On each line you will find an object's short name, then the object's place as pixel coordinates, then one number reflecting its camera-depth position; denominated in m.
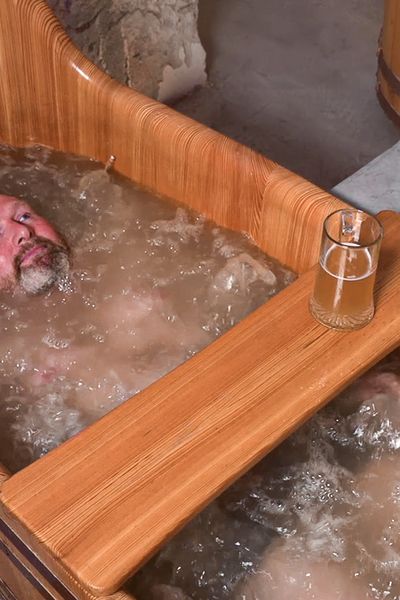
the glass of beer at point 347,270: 1.40
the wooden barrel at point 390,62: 2.91
